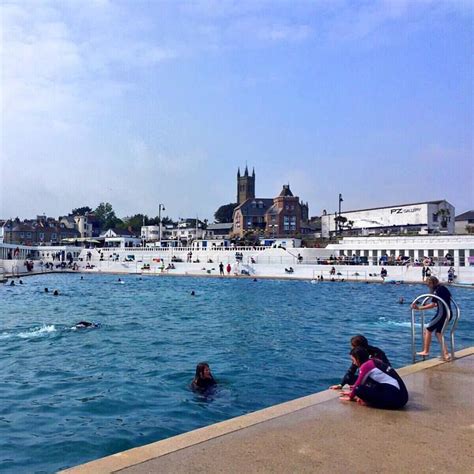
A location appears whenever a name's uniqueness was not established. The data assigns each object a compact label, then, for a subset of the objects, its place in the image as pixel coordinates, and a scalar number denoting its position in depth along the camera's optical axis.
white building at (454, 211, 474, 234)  121.52
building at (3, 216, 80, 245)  143.75
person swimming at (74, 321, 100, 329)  24.19
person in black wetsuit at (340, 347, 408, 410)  7.68
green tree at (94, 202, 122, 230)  190.61
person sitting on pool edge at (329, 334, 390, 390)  8.93
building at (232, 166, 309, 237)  136.50
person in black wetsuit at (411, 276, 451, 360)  10.88
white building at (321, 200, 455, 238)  105.88
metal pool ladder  10.64
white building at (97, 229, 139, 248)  119.68
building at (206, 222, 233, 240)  160.88
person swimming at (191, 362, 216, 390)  12.59
